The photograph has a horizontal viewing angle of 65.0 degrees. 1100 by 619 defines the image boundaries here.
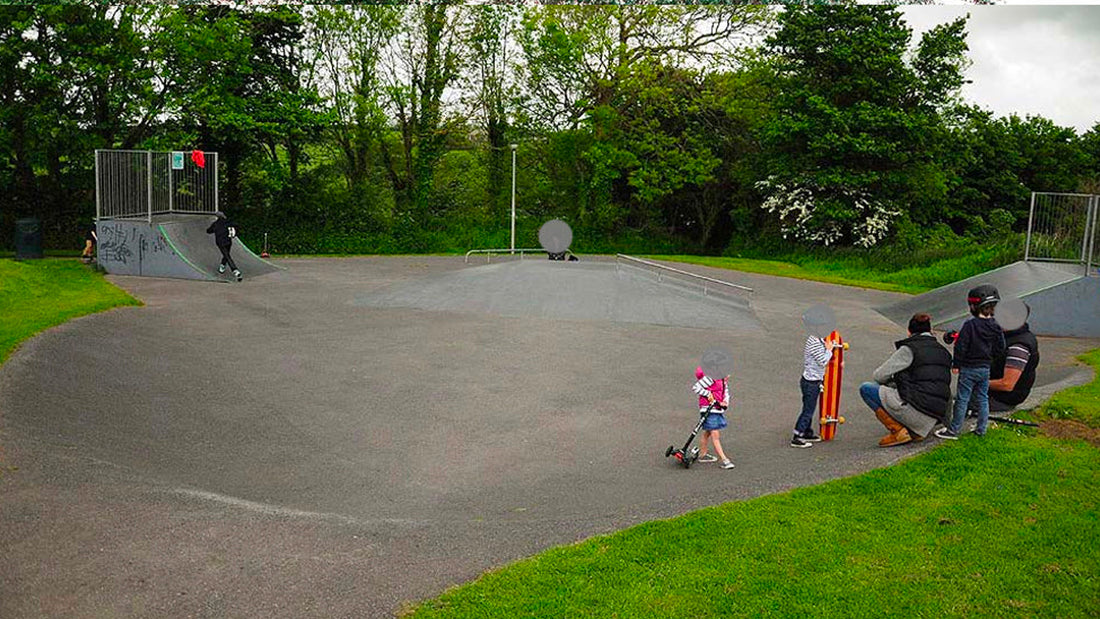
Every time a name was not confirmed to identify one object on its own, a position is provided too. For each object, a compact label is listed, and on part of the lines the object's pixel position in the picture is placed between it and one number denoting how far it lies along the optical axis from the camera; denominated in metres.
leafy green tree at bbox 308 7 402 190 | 39.44
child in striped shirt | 9.38
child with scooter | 8.62
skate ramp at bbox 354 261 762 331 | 19.75
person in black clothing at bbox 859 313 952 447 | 9.14
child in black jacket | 9.23
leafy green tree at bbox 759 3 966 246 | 36.06
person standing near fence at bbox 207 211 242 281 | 24.64
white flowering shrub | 36.72
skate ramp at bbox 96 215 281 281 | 24.72
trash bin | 27.38
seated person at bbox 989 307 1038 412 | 10.02
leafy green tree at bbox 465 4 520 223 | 42.25
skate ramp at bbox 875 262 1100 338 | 18.88
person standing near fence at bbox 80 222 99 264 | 27.06
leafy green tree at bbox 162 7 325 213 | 32.72
